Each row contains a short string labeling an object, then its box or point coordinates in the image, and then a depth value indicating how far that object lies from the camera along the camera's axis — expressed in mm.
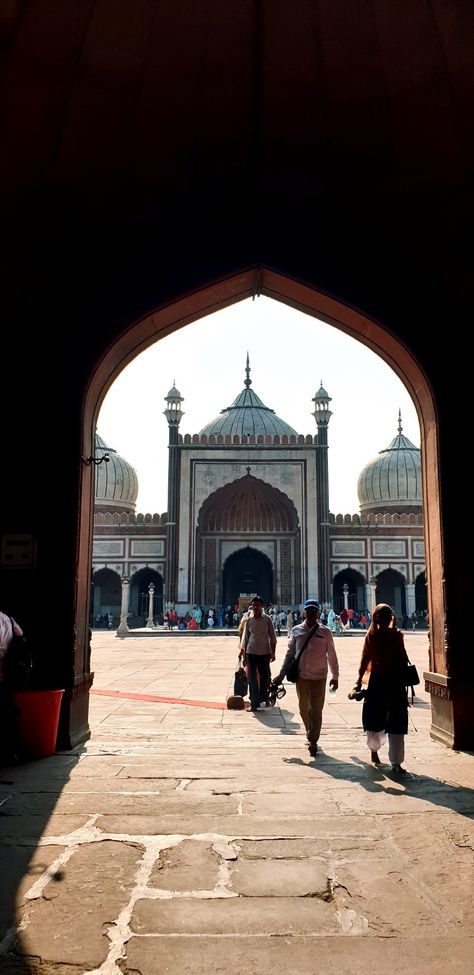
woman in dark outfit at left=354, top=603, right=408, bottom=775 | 4652
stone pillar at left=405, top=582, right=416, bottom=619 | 32688
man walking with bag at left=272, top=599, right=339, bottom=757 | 5199
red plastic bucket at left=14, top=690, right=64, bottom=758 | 4949
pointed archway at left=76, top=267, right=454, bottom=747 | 5555
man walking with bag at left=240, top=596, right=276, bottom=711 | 7453
